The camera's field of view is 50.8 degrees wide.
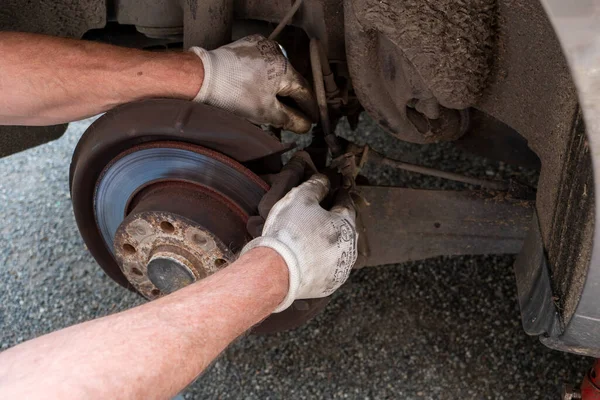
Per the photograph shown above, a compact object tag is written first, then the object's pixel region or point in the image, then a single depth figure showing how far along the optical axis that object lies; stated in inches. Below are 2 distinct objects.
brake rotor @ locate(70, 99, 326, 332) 39.2
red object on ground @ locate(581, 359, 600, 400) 37.5
